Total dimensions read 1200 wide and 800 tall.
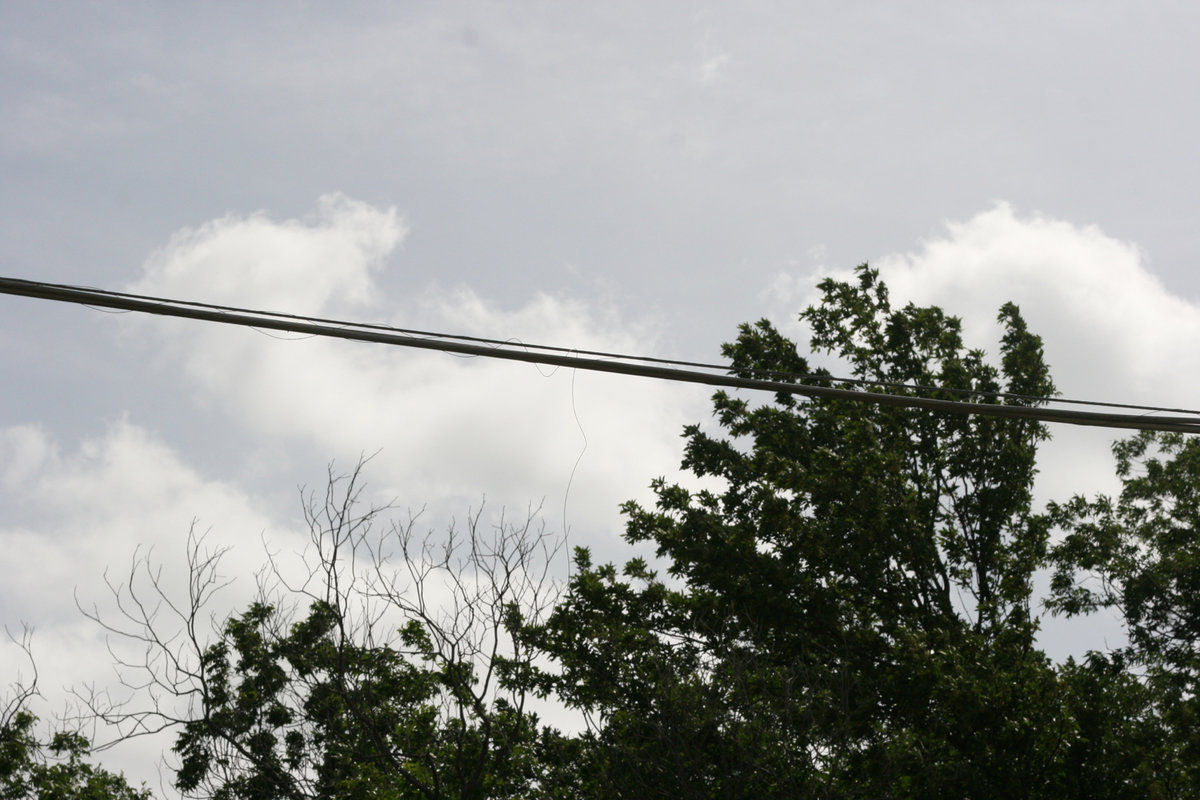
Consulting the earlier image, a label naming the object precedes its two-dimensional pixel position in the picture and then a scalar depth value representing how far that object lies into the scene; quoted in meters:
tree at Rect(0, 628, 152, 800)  31.75
